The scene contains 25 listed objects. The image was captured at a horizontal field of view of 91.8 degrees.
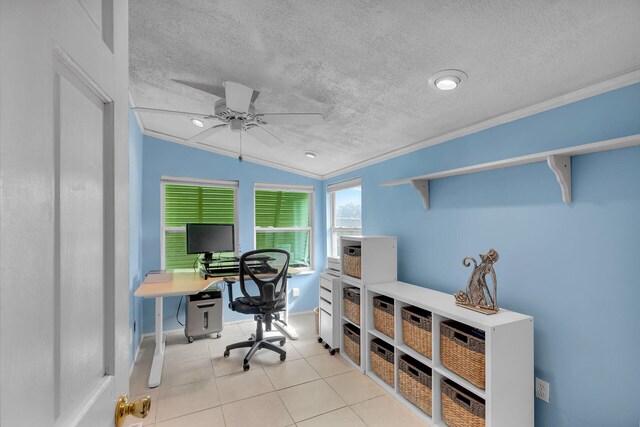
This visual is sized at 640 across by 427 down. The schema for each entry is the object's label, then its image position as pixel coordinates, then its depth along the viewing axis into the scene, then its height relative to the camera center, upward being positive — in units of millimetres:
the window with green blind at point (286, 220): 4404 -65
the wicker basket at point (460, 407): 1795 -1169
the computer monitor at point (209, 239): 3590 -268
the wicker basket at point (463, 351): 1793 -836
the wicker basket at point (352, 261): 2909 -440
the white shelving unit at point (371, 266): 2793 -476
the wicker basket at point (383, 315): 2529 -846
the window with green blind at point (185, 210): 3861 +82
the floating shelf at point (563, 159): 1450 +317
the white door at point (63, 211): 361 +9
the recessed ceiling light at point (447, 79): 1651 +744
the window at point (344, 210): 4129 +79
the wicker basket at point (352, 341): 2877 -1208
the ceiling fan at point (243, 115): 1883 +718
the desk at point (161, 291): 2648 -646
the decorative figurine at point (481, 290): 1948 -497
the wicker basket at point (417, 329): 2170 -837
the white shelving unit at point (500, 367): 1705 -884
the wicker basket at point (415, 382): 2137 -1205
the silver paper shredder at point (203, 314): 3461 -1108
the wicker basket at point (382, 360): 2502 -1218
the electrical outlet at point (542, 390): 1835 -1053
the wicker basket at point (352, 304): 2898 -852
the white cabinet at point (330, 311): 3158 -998
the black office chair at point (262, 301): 2908 -838
